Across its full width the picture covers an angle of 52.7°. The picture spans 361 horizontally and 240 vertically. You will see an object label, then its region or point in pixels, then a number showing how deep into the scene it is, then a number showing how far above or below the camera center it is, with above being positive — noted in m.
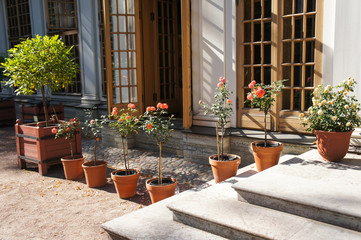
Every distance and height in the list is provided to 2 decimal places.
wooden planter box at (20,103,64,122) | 9.64 -0.87
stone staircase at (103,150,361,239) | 2.97 -1.26
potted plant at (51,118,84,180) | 5.99 -1.34
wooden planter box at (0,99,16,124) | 11.64 -1.03
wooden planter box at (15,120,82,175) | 6.22 -1.16
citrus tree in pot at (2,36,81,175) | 6.11 +0.04
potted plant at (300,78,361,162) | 4.45 -0.62
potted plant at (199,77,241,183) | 4.88 -1.18
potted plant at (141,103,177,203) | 4.45 -1.34
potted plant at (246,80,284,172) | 5.02 -1.06
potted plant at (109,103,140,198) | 4.95 -1.35
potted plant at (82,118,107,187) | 5.48 -1.46
